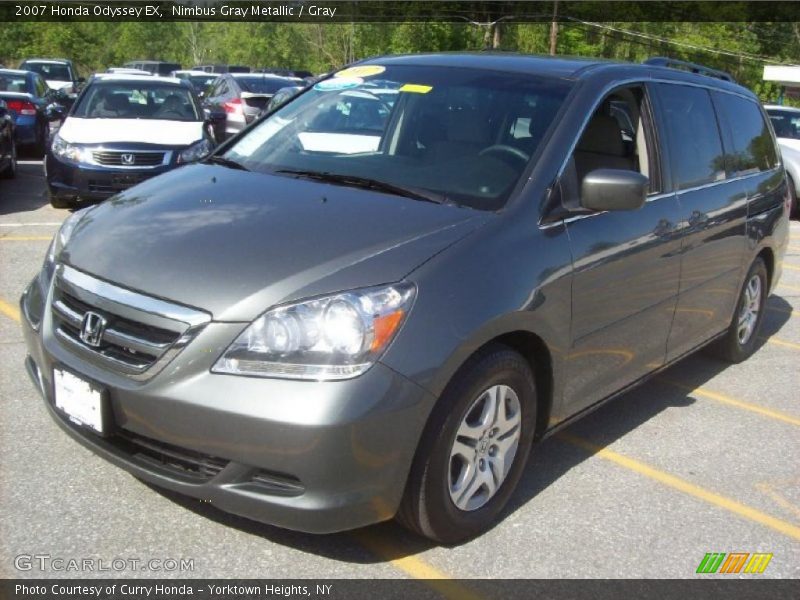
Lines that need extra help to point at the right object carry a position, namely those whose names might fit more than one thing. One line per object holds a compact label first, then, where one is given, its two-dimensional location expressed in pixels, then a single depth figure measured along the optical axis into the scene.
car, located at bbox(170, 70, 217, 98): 30.71
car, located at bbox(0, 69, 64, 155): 14.55
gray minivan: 2.78
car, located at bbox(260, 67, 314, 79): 38.28
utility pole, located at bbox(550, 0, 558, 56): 33.41
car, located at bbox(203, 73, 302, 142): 15.71
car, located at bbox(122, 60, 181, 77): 40.88
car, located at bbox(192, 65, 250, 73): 41.14
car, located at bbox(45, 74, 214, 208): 9.53
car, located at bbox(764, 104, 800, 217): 13.30
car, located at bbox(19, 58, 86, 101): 28.23
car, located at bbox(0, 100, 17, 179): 11.38
